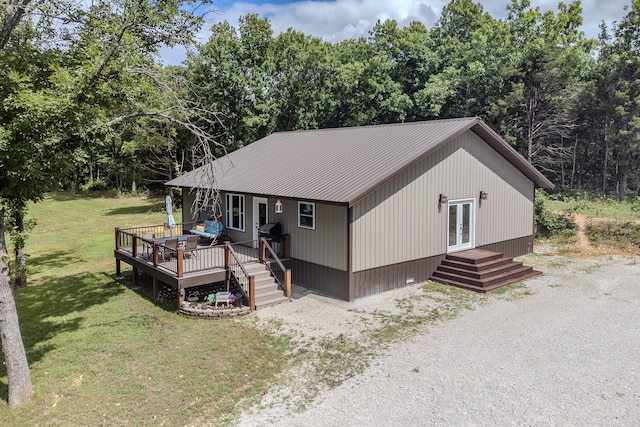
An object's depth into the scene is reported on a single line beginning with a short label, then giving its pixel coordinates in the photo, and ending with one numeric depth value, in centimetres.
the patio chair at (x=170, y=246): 1251
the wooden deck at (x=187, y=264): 1125
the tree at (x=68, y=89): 689
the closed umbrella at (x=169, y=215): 1482
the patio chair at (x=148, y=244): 1301
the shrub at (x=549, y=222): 1942
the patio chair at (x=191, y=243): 1252
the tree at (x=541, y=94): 2678
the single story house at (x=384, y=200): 1189
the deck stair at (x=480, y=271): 1284
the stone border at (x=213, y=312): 1049
